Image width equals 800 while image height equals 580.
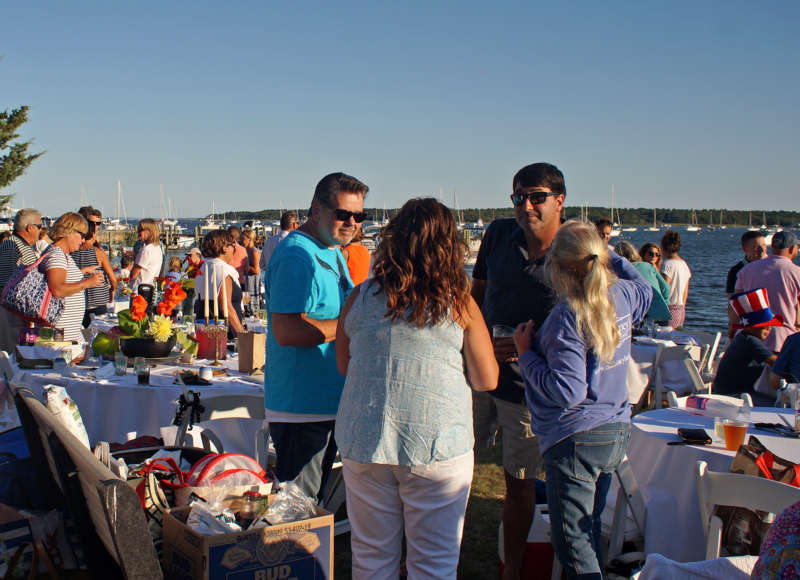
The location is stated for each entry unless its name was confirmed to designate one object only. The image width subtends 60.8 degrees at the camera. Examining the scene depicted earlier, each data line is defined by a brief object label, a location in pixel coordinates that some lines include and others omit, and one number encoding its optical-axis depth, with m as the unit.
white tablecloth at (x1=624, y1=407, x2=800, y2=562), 3.18
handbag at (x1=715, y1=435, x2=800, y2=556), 2.70
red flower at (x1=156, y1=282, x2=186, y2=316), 4.35
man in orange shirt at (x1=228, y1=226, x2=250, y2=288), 8.94
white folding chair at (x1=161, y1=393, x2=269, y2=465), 3.59
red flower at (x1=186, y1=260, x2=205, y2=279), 5.99
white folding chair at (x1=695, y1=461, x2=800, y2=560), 2.34
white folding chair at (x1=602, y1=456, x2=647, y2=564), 3.00
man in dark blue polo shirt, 2.88
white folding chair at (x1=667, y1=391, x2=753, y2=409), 3.88
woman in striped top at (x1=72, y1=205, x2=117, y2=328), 6.83
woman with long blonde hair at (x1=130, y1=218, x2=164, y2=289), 7.55
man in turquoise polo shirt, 2.58
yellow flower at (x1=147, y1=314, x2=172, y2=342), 4.30
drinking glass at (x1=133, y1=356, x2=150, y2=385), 4.04
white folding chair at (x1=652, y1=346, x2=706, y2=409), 6.66
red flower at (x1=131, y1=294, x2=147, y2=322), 4.09
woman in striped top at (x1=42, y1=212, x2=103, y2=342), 4.96
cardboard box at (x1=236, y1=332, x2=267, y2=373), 4.30
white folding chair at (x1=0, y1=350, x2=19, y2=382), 4.30
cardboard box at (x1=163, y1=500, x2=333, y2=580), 2.03
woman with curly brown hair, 2.04
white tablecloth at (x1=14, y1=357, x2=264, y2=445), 3.99
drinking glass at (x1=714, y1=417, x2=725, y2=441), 3.34
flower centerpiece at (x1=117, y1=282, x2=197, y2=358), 4.27
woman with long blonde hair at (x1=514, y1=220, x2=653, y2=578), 2.38
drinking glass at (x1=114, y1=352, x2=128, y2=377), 4.25
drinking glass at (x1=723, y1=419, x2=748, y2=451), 3.14
